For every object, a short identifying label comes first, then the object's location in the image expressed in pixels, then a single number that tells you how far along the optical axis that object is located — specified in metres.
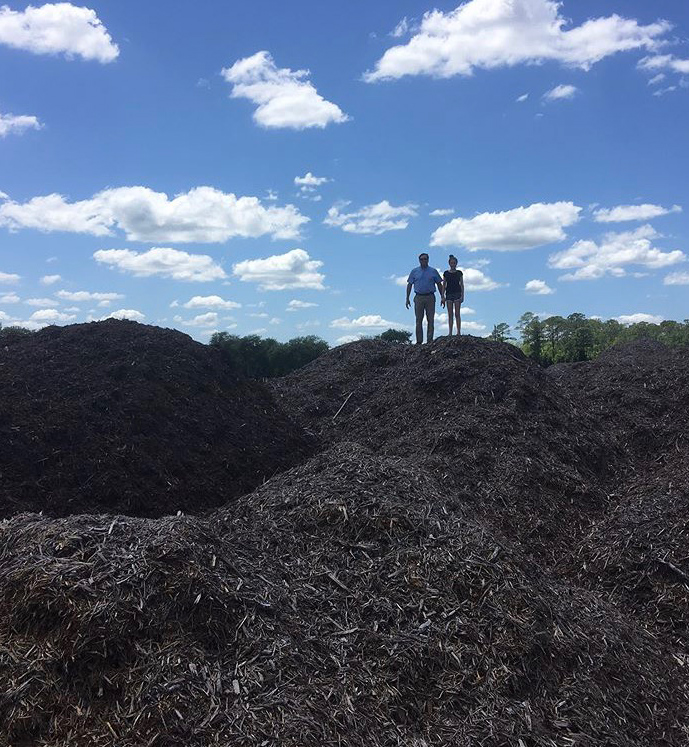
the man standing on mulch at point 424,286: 10.95
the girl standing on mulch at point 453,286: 11.26
